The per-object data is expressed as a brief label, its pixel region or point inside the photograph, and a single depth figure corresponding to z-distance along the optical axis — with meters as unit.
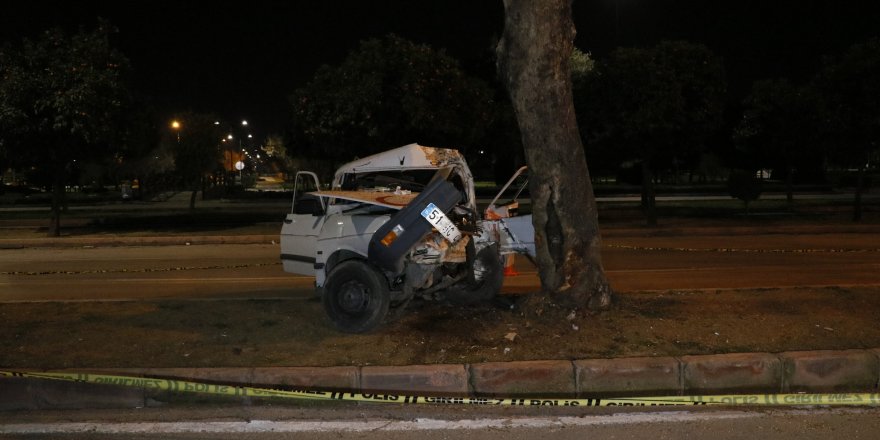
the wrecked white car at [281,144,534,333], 7.07
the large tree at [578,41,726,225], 20.53
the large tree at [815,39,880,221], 21.34
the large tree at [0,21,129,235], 19.42
